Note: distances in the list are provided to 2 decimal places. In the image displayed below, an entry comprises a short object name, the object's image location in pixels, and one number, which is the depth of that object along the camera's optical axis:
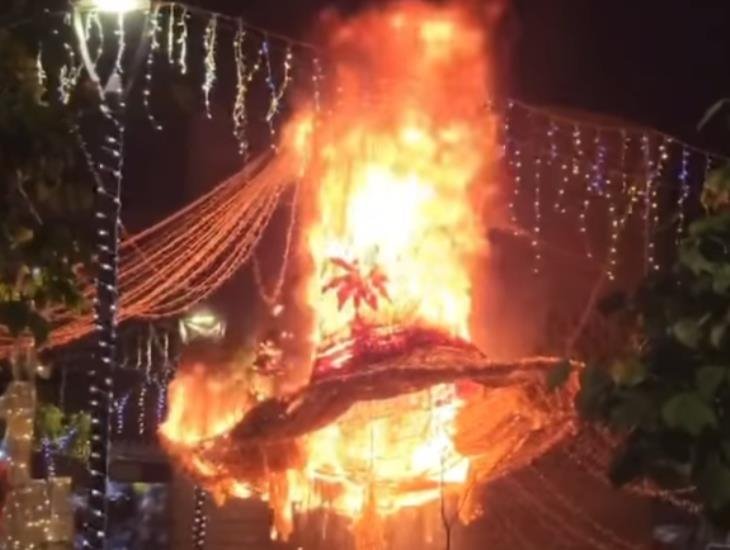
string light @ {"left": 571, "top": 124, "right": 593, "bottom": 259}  16.61
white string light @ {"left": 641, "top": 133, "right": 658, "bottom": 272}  16.61
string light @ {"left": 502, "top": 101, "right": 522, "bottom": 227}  16.31
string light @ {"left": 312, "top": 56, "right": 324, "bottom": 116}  15.58
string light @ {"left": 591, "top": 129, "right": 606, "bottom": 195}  16.72
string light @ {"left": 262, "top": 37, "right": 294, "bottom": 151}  14.33
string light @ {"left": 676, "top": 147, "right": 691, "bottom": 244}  16.59
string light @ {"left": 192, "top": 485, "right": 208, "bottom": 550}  16.17
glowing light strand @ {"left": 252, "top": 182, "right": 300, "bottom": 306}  16.55
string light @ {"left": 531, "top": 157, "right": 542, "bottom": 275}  16.80
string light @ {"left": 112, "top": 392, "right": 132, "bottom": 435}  23.14
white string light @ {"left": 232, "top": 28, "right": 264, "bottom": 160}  16.82
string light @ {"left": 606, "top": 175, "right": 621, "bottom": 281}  16.81
